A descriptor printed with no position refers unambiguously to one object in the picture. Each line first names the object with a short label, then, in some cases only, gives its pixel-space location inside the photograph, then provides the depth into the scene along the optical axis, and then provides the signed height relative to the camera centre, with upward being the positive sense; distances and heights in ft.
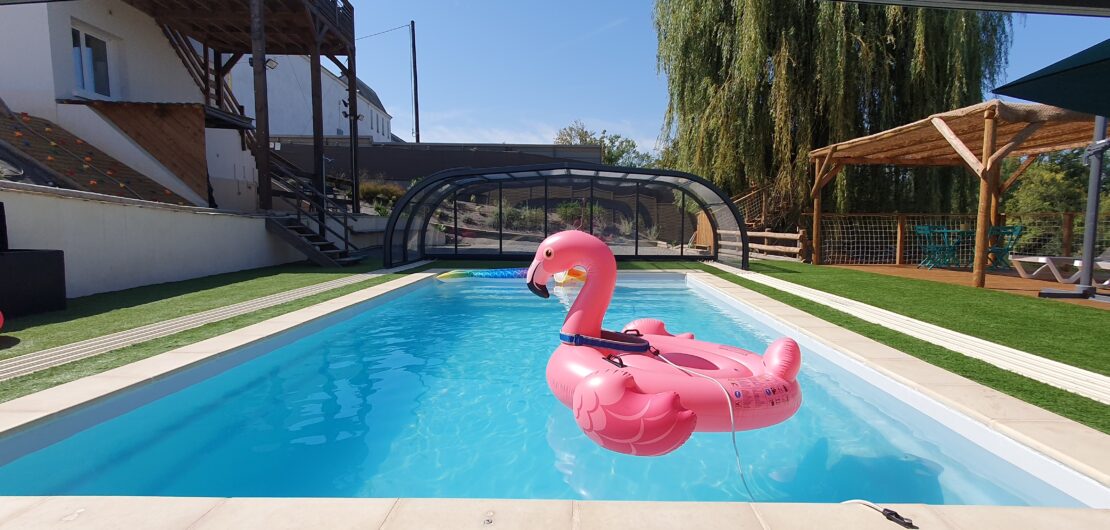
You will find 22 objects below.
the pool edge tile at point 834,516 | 6.87 -4.23
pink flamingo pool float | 9.28 -3.40
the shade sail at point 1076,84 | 7.97 +2.38
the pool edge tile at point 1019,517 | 6.89 -4.25
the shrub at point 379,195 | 71.00 +4.44
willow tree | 45.88 +13.97
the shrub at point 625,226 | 51.65 -0.20
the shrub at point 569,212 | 51.31 +1.30
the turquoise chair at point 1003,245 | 37.35 -1.94
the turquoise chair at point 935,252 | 41.70 -2.56
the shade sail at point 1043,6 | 5.96 +2.66
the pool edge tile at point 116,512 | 6.84 -4.13
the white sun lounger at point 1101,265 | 27.91 -2.46
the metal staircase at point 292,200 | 41.06 +2.46
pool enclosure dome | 47.44 +0.94
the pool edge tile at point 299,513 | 6.88 -4.19
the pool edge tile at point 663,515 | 6.89 -4.22
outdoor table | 42.03 -1.72
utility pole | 111.29 +31.57
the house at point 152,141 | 26.68 +6.62
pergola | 27.07 +5.85
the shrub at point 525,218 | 52.01 +0.69
